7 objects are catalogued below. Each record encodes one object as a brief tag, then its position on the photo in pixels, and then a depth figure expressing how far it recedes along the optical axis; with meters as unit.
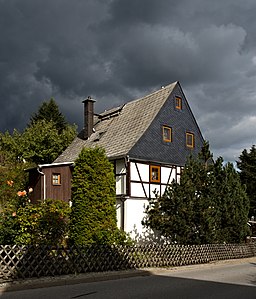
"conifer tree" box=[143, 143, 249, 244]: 17.25
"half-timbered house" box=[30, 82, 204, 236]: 21.31
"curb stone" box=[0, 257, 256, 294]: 10.04
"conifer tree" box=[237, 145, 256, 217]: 36.41
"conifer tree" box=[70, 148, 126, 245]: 15.42
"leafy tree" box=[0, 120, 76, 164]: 41.38
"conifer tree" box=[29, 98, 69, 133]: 52.03
